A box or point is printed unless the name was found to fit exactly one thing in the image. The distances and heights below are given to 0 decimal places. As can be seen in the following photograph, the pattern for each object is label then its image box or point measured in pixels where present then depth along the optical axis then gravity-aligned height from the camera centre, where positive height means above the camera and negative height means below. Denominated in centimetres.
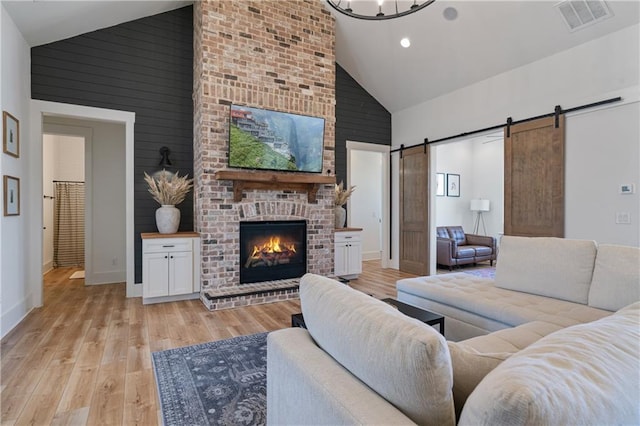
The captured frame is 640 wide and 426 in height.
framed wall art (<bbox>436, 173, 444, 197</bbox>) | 810 +64
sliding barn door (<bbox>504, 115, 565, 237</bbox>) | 414 +43
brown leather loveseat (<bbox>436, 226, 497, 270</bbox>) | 657 -73
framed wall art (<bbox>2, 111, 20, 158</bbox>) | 313 +73
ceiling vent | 350 +212
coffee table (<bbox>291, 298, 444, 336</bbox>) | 226 -72
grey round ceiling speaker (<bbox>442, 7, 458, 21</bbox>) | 424 +251
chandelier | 446 +286
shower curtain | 651 -29
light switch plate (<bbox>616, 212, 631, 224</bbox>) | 358 -6
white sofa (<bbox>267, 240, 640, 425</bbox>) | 66 -38
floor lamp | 807 +8
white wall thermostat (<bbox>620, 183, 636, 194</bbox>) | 355 +25
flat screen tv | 427 +94
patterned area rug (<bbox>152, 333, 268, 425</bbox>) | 189 -114
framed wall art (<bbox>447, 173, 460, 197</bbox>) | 824 +64
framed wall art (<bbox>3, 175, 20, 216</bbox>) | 316 +14
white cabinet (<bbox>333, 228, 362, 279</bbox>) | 539 -68
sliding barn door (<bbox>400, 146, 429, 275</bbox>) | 598 +0
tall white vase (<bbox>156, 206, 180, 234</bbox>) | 427 -11
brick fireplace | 421 +146
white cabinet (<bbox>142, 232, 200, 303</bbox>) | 404 -69
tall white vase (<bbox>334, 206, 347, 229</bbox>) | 566 -10
